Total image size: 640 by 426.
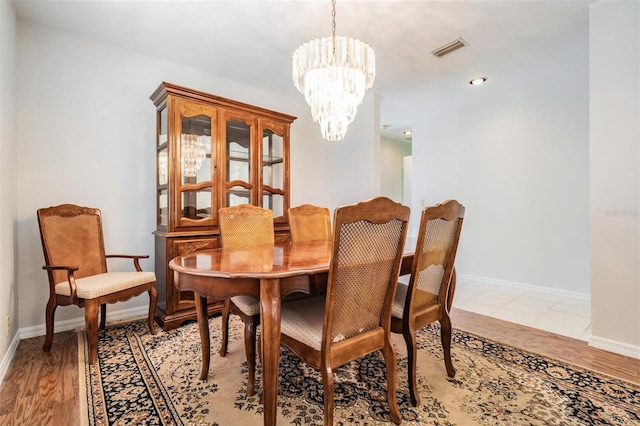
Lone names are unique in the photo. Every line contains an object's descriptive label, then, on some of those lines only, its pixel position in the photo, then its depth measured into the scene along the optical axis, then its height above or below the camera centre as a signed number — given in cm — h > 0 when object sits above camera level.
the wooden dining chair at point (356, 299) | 118 -38
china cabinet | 257 +41
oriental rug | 140 -96
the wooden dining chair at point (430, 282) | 147 -39
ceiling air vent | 269 +151
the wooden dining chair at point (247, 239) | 157 -21
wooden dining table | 123 -30
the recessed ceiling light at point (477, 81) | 345 +151
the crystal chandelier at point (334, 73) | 199 +93
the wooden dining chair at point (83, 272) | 196 -44
